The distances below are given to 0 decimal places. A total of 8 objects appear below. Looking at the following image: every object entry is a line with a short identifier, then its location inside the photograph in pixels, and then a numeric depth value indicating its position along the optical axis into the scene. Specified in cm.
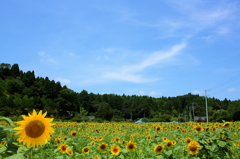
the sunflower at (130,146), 382
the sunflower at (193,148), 362
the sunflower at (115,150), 368
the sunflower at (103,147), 400
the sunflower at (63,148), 400
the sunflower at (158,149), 345
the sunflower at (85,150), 404
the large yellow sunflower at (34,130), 142
